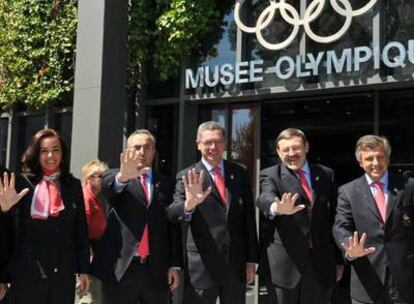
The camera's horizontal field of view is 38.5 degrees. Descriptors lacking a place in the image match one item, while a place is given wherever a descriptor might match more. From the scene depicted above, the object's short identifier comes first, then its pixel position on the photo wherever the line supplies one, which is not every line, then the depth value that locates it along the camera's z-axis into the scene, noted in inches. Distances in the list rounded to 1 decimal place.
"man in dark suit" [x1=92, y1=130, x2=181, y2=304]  180.2
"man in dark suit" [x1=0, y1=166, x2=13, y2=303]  172.1
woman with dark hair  170.2
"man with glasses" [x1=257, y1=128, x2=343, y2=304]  180.4
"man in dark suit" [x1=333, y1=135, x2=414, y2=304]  169.6
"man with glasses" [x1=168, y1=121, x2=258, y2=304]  182.9
